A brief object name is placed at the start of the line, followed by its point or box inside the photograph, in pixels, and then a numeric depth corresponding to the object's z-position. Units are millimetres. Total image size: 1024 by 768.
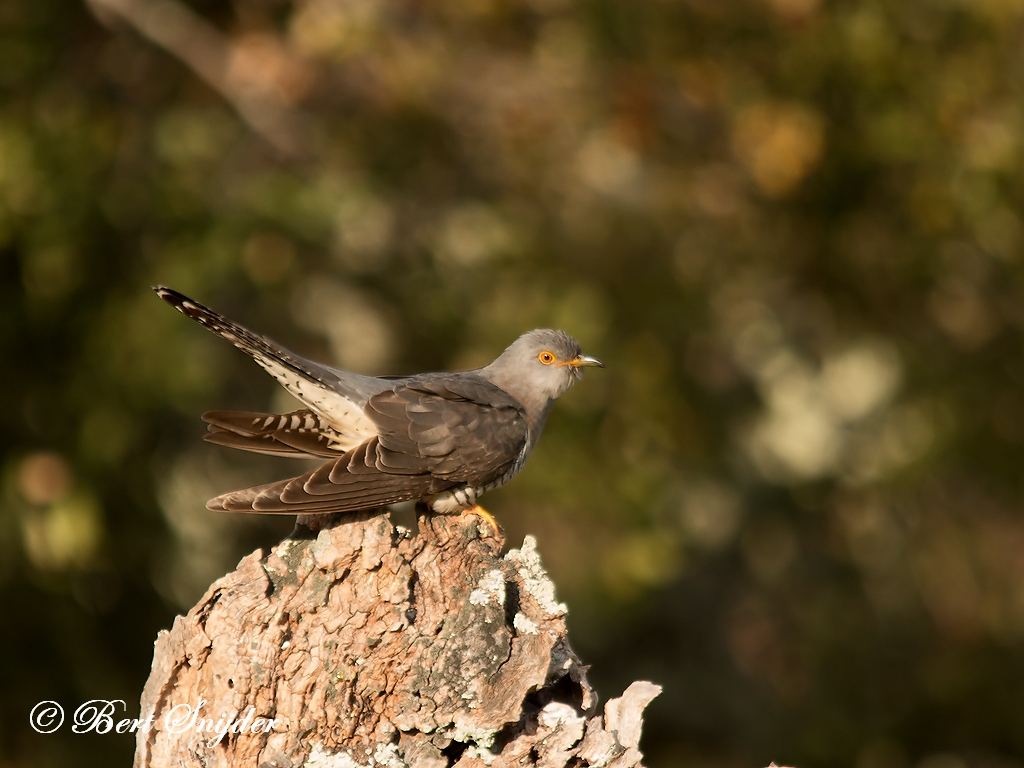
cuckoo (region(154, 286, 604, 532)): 6867
